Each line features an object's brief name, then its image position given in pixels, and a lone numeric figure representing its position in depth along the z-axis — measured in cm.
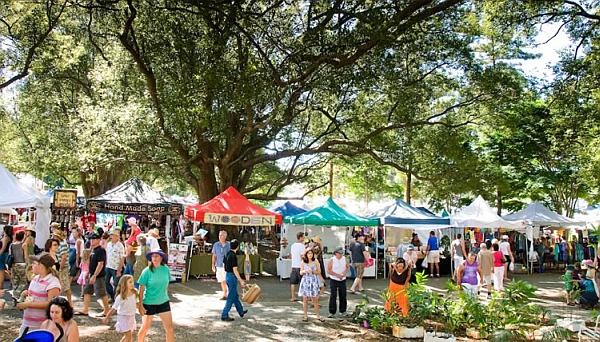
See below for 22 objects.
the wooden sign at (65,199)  1597
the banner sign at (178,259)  1484
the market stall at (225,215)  1558
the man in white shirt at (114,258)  1020
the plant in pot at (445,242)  2239
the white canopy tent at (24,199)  1245
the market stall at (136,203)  1567
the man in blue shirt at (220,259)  1217
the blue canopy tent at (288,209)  2106
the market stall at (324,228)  1673
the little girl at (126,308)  727
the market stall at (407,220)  1808
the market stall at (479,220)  1908
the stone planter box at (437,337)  823
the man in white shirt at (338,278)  1041
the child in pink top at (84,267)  1095
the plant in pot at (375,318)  938
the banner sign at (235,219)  1552
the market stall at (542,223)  2073
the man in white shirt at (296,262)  1283
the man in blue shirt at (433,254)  1864
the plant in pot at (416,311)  903
